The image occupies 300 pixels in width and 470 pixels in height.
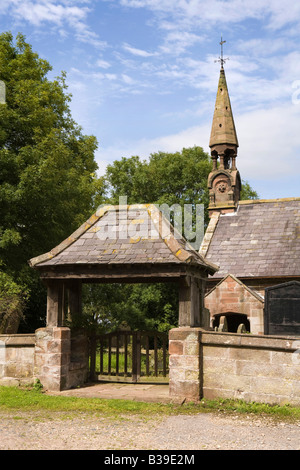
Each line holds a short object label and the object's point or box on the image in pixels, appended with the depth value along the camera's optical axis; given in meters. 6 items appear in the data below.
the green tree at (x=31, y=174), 15.75
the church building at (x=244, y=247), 12.81
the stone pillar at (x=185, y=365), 9.18
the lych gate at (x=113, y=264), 9.59
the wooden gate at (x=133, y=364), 10.94
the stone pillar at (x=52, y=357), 10.00
